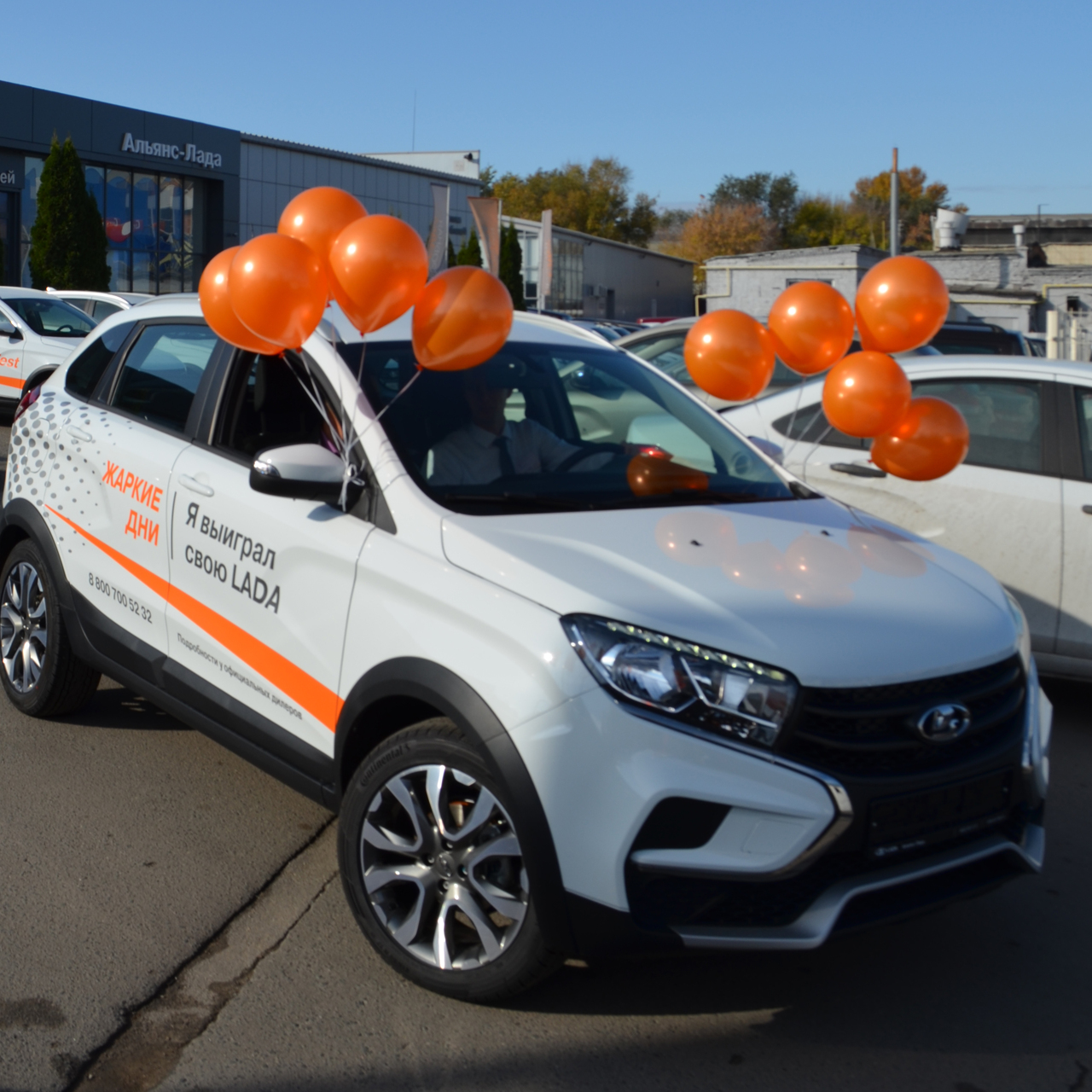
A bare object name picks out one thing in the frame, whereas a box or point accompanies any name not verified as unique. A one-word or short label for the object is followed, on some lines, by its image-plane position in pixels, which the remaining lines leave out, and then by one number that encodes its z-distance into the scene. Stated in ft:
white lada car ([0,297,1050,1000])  9.05
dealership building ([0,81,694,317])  117.19
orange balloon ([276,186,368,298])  12.93
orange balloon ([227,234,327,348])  11.59
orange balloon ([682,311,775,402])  16.35
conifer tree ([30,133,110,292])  106.32
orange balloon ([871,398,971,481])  15.53
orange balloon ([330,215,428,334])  11.72
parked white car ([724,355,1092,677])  17.75
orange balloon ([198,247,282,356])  12.23
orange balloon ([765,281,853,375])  16.25
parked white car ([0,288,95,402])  47.19
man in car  11.82
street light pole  96.53
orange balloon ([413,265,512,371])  11.92
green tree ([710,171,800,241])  331.16
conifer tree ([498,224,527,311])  154.30
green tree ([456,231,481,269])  148.25
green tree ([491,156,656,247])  308.19
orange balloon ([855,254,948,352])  15.72
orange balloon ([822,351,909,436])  15.26
